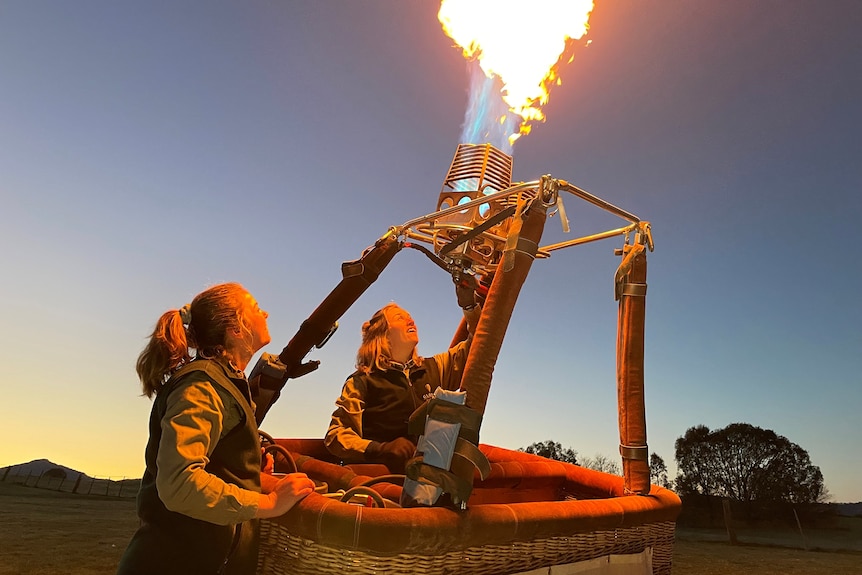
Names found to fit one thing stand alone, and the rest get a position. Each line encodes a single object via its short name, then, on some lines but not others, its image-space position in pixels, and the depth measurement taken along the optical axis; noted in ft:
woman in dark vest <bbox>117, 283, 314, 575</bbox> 4.86
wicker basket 5.21
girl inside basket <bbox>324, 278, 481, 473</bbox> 10.82
